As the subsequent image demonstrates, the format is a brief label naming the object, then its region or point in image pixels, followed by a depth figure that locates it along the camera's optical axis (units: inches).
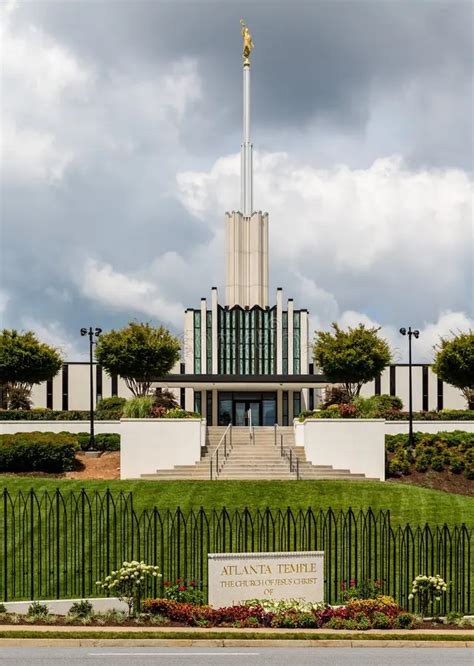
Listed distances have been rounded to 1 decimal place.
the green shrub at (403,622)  668.1
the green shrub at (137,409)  1454.2
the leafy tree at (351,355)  1994.3
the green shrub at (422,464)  1428.4
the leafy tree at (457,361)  1900.8
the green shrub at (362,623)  658.8
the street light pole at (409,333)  1635.1
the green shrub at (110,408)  1744.6
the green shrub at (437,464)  1418.6
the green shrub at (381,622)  665.0
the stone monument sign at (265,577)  695.1
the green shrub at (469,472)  1385.3
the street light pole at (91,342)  1571.1
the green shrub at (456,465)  1407.5
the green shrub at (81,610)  685.3
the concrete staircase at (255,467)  1344.7
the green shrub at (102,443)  1581.0
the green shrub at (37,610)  680.4
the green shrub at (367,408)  1487.5
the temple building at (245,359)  2837.1
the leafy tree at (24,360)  1943.9
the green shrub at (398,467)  1438.2
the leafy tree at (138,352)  2015.3
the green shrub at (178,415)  1453.0
